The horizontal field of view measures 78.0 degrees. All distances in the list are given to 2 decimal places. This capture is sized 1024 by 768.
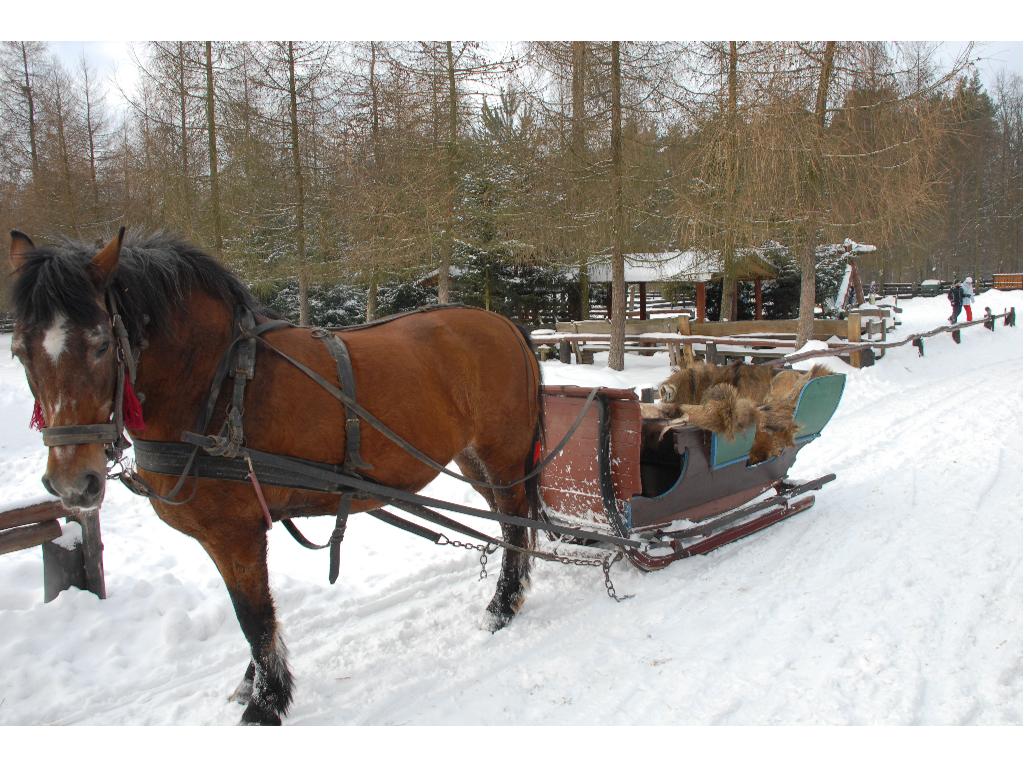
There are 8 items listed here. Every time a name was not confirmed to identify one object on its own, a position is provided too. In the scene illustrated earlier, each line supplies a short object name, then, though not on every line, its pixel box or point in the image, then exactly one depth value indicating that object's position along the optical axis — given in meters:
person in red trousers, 19.17
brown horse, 2.10
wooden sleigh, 4.01
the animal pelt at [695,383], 5.20
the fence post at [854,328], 12.65
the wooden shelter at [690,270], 13.39
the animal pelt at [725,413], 4.17
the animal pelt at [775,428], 4.77
